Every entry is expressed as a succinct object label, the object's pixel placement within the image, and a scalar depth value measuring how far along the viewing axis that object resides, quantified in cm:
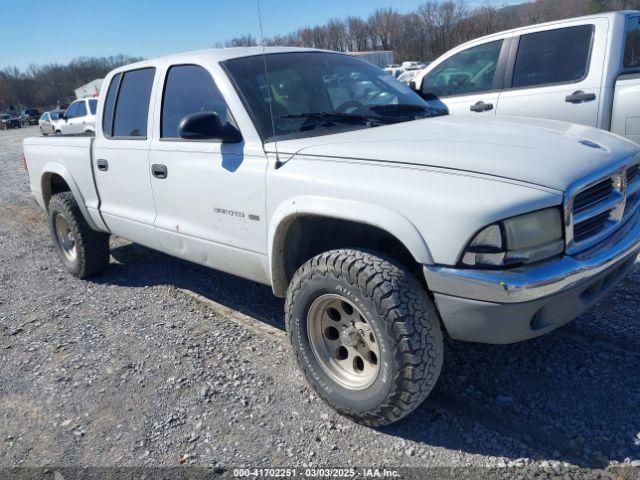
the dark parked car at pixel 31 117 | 4928
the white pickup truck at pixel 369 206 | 220
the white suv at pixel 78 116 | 2064
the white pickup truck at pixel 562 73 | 490
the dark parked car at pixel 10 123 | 4666
